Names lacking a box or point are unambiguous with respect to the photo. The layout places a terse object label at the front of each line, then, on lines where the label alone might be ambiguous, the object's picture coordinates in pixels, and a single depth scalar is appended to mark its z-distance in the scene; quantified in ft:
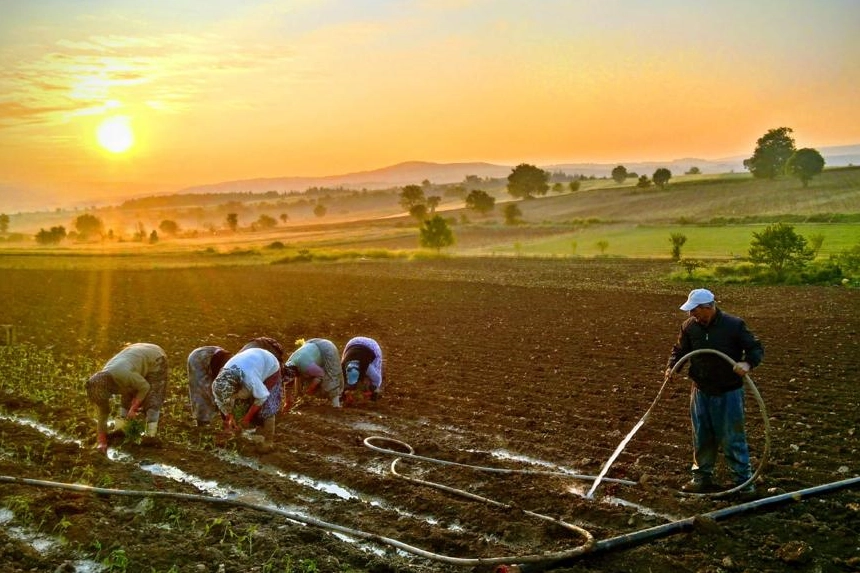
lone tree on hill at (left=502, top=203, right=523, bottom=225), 263.23
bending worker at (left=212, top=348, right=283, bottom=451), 27.37
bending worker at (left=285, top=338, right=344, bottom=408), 34.09
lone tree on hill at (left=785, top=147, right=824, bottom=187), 249.75
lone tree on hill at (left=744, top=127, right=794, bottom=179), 292.61
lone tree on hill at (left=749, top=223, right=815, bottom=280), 92.99
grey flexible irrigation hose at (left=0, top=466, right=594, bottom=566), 19.59
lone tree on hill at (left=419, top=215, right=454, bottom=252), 177.06
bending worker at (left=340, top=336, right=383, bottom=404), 36.58
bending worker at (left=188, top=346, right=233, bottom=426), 31.60
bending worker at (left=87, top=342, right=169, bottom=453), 29.07
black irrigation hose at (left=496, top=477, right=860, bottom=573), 19.77
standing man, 24.16
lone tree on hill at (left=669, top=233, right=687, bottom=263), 127.03
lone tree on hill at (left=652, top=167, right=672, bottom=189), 304.09
